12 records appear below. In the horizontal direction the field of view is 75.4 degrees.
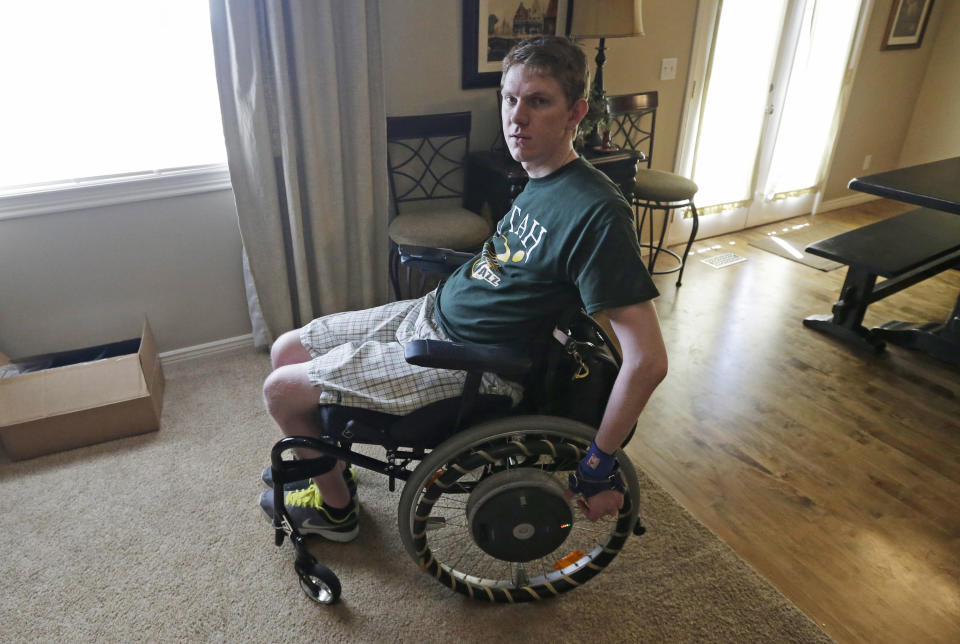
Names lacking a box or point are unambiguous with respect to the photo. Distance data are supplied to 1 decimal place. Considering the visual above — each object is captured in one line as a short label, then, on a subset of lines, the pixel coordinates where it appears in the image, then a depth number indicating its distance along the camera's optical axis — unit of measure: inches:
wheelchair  48.4
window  77.2
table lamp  94.3
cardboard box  75.0
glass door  129.7
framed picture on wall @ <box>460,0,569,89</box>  97.8
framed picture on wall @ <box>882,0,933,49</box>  150.0
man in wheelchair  43.7
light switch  122.0
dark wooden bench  98.6
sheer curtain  81.2
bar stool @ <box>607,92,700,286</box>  117.1
